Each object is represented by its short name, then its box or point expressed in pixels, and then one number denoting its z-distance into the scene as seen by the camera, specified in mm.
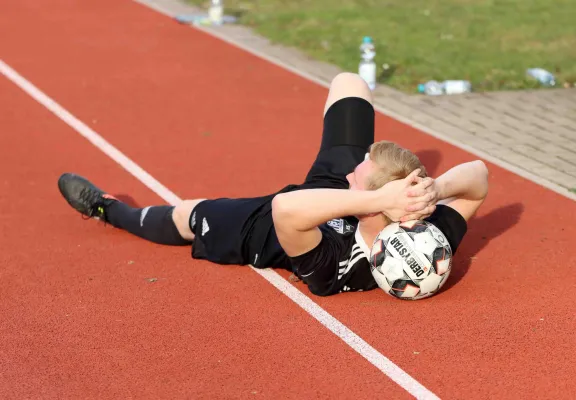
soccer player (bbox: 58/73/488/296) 5645
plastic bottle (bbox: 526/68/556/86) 11828
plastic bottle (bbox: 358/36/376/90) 11375
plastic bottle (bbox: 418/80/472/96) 11539
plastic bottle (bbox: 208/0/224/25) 15062
